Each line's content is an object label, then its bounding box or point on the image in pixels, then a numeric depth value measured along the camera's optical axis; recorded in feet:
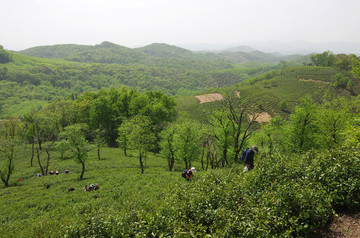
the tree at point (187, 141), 105.42
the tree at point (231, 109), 70.10
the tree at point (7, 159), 103.09
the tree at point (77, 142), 99.04
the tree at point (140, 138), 104.15
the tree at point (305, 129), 99.66
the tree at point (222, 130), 99.14
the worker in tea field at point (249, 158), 47.62
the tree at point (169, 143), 114.42
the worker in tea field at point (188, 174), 53.65
